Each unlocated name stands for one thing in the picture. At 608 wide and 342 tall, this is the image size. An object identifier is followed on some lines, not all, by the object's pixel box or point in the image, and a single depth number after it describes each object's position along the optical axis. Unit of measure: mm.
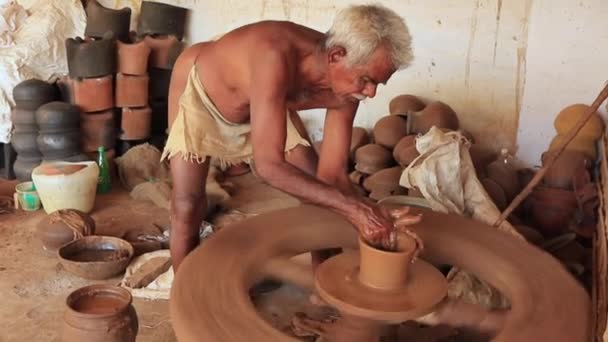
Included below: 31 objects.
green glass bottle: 4664
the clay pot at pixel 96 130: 4805
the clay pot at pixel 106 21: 4969
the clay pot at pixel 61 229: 3670
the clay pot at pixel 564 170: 3645
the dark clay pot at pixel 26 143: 4656
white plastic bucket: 4043
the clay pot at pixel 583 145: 3879
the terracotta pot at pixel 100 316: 2299
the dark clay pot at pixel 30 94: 4617
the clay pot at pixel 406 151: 3980
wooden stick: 2846
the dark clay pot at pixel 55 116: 4539
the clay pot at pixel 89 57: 4672
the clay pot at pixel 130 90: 4906
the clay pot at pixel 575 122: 3882
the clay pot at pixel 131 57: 4867
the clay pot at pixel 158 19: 5199
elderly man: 2096
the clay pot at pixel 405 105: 4500
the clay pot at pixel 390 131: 4336
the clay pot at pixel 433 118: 4215
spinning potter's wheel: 1758
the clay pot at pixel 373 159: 4262
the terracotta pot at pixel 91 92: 4750
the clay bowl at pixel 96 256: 3393
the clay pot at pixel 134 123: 4992
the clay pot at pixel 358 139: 4523
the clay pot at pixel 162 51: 5180
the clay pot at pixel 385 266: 1919
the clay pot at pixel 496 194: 3618
